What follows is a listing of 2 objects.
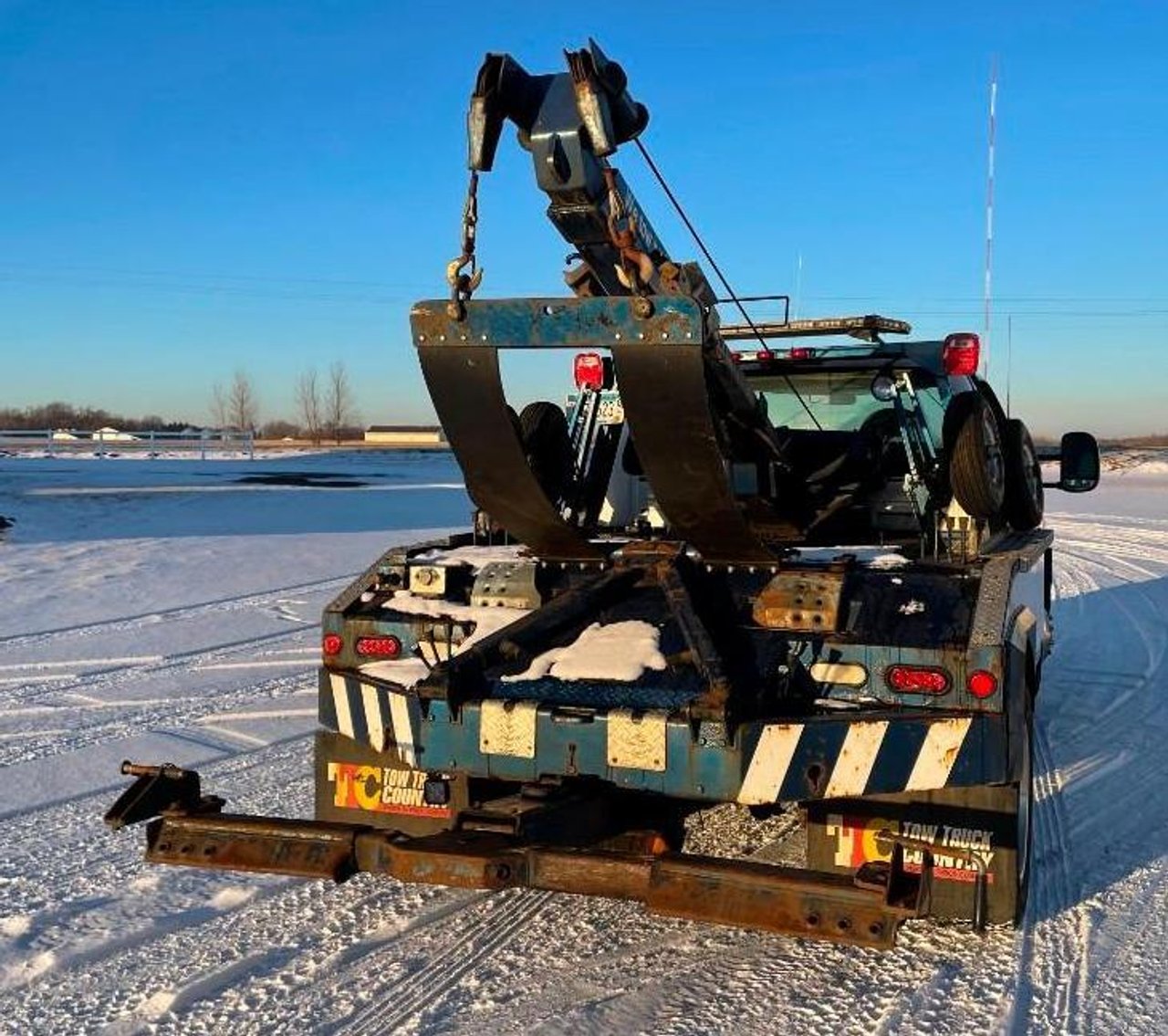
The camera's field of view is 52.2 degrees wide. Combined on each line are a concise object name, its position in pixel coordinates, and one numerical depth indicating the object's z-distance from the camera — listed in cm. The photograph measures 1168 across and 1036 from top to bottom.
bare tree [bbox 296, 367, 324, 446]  9494
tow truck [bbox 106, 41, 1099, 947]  380
